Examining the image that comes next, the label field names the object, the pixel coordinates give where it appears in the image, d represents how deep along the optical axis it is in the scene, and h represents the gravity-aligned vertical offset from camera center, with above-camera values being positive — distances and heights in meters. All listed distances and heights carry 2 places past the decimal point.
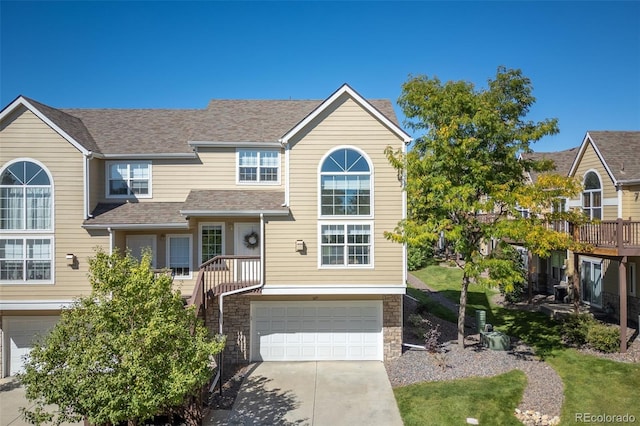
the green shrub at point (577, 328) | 15.00 -4.12
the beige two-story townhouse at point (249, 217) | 14.27 -0.21
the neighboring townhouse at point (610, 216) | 14.98 +0.21
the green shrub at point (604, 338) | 14.32 -4.26
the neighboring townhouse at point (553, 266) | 22.38 -2.66
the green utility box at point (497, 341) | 14.74 -4.47
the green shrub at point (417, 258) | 32.12 -2.93
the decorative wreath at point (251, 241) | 15.71 -0.71
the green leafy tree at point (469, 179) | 13.30 +1.48
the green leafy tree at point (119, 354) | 7.89 -2.74
